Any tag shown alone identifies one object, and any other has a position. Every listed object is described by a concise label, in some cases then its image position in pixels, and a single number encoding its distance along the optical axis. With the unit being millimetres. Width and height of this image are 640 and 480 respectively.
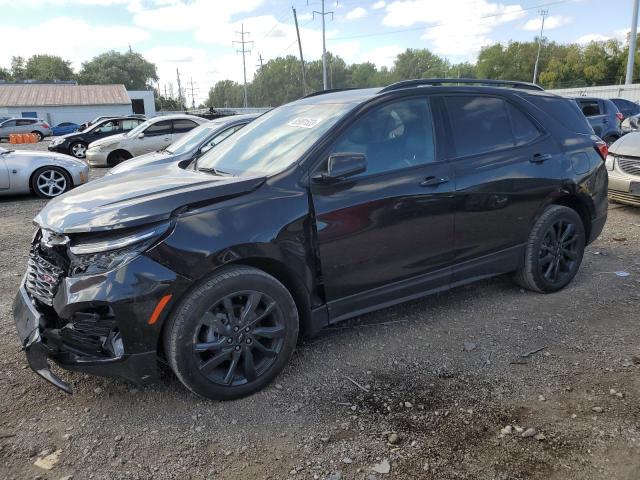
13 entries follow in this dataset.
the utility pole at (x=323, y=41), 50253
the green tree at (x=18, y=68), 101438
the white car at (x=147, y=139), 14117
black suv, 2656
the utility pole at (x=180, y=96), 90569
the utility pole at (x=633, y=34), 32875
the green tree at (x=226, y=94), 125188
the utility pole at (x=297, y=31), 46850
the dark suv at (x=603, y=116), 13008
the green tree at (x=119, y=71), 92500
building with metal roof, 50844
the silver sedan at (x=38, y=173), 9539
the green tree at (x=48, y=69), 98188
